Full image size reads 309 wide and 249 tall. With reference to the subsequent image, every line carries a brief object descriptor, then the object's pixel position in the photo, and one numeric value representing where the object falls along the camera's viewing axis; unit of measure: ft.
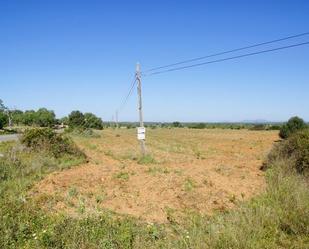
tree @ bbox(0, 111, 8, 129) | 143.96
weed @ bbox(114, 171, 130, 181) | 27.27
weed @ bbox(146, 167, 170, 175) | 29.97
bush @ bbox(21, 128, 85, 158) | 37.71
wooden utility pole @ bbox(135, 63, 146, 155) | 42.35
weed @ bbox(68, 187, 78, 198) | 21.87
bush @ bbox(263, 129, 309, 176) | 26.78
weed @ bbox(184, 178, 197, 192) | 23.39
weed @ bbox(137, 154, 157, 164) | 39.02
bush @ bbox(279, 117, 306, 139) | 80.67
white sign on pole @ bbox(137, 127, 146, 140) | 40.77
